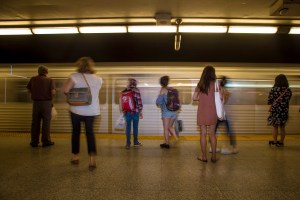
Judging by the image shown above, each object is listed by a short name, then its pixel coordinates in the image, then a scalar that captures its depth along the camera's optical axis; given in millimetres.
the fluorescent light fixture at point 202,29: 7980
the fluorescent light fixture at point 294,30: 8038
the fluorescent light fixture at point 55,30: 8211
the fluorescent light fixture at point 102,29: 8070
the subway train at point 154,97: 9398
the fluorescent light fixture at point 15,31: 8320
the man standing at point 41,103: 7109
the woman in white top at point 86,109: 4938
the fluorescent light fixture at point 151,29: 8023
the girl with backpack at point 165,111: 7098
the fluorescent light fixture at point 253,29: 7992
